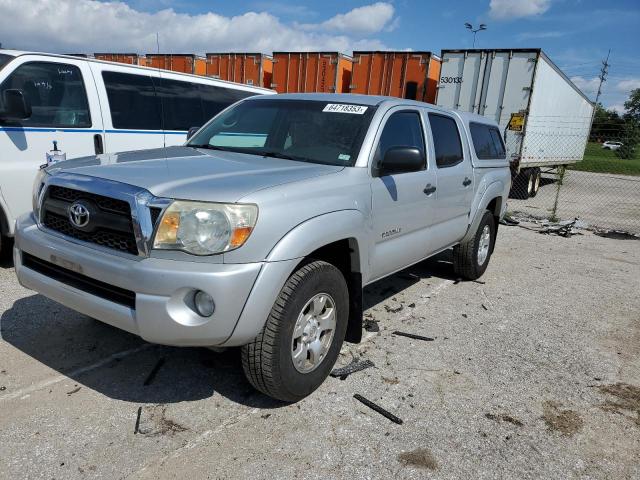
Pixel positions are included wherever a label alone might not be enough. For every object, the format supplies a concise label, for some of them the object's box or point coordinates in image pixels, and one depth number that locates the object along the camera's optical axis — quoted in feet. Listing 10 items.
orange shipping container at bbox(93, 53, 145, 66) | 56.75
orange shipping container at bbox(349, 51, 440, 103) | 44.98
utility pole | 208.57
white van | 15.65
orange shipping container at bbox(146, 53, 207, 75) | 54.34
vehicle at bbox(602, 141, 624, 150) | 145.69
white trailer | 40.09
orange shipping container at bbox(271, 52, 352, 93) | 48.47
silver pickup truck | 7.98
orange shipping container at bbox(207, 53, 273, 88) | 52.90
